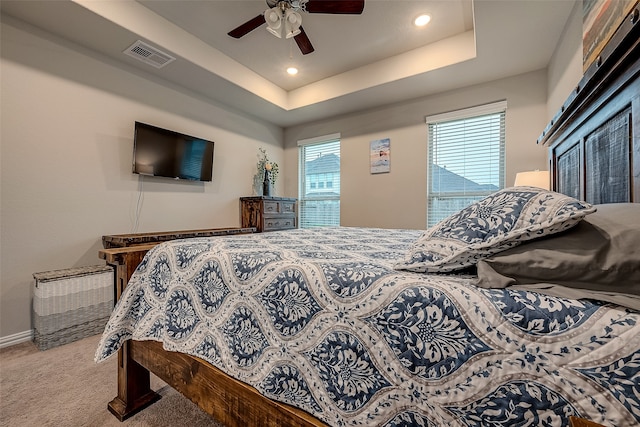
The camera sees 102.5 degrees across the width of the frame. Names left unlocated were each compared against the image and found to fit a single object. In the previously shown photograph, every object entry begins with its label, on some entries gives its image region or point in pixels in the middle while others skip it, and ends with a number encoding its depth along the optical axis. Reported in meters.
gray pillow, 0.57
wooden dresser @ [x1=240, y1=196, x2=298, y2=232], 3.99
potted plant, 4.41
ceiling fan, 2.02
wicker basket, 2.06
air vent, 2.59
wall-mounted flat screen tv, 2.90
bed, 0.53
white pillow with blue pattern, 0.66
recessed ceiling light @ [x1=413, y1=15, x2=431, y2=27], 2.63
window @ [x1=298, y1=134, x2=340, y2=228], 4.54
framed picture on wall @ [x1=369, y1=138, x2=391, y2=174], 3.96
